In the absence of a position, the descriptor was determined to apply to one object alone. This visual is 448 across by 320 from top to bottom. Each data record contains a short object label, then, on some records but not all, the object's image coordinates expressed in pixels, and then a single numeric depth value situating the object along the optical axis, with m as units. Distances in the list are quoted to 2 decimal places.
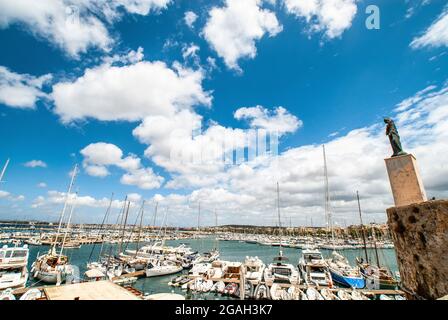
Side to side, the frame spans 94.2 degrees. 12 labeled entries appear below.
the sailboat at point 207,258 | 35.33
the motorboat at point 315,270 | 18.92
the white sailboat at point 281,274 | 18.78
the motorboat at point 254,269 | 19.80
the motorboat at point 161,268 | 25.85
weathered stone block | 4.05
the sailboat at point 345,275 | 21.05
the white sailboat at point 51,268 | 22.41
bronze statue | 6.05
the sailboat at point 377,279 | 20.45
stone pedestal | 5.40
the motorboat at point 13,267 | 16.91
